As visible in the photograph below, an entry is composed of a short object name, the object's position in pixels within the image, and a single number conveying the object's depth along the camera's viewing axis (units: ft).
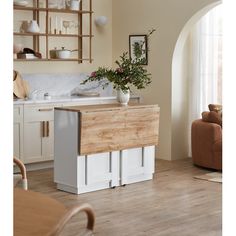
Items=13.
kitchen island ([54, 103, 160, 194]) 19.65
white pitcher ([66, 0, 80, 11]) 26.78
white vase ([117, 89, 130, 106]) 21.31
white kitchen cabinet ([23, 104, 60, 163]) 23.61
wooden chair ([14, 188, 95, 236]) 5.92
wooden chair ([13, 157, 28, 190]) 11.17
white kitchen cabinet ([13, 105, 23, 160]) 23.18
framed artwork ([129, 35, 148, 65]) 27.53
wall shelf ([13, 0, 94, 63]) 25.59
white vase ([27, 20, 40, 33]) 25.25
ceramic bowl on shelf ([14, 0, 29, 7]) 24.81
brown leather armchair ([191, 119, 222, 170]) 24.49
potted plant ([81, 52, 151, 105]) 20.80
